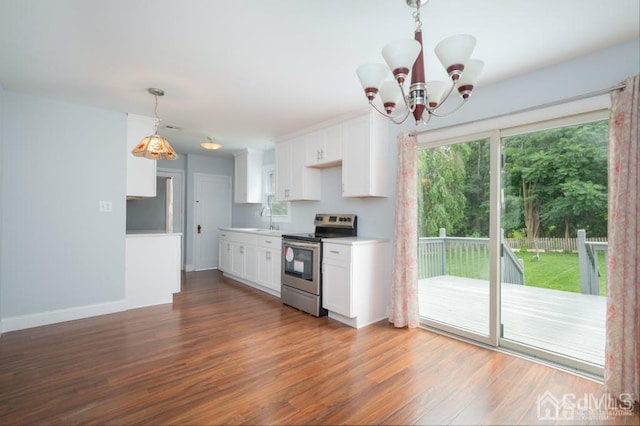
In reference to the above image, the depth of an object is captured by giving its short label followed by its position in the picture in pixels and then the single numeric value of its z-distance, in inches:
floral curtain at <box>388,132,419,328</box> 130.1
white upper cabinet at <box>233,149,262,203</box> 233.8
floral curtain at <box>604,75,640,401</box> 78.0
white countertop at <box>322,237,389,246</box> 131.5
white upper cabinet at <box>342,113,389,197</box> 139.6
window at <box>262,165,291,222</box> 223.3
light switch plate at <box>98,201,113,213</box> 146.4
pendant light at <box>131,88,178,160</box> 116.0
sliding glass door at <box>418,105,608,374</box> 95.9
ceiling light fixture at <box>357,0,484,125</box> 55.1
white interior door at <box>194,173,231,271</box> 256.7
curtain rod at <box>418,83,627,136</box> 83.0
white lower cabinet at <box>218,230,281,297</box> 177.8
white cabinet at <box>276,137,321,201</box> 176.4
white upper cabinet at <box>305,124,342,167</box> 154.7
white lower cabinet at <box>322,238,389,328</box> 131.0
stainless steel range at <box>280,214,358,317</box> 144.3
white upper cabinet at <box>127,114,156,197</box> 154.6
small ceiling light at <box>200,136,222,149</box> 194.5
